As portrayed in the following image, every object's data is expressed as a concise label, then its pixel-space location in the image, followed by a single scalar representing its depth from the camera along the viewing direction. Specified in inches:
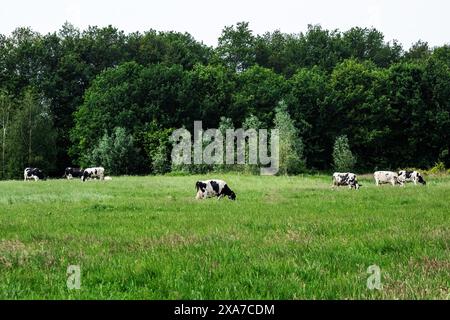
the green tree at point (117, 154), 2704.2
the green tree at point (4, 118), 2684.5
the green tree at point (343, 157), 2773.1
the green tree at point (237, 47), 4173.2
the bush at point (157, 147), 2726.4
